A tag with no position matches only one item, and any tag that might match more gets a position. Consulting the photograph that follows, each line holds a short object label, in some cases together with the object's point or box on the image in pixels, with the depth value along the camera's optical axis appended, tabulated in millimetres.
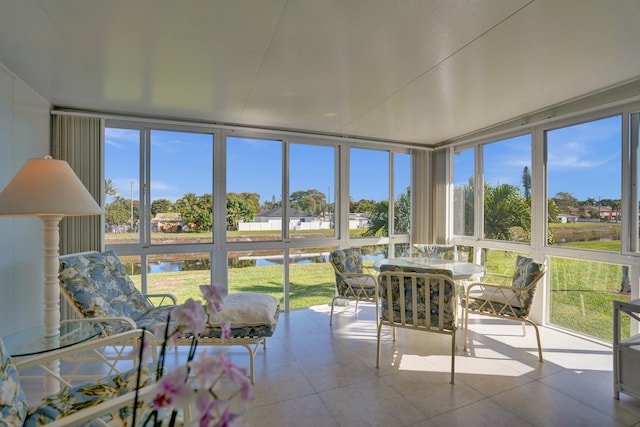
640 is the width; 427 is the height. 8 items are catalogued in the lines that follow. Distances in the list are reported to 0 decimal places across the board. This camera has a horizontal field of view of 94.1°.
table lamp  1587
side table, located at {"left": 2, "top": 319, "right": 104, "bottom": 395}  1628
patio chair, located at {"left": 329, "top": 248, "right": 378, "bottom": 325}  3445
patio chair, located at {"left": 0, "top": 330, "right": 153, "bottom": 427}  1054
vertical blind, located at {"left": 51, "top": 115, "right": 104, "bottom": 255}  3145
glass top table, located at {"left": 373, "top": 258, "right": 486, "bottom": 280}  2863
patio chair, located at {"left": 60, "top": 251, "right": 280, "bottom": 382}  2184
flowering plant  489
